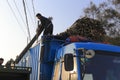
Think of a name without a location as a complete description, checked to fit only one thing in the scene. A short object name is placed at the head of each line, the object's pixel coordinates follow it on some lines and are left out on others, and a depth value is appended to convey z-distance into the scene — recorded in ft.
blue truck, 10.25
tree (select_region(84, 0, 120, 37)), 35.18
